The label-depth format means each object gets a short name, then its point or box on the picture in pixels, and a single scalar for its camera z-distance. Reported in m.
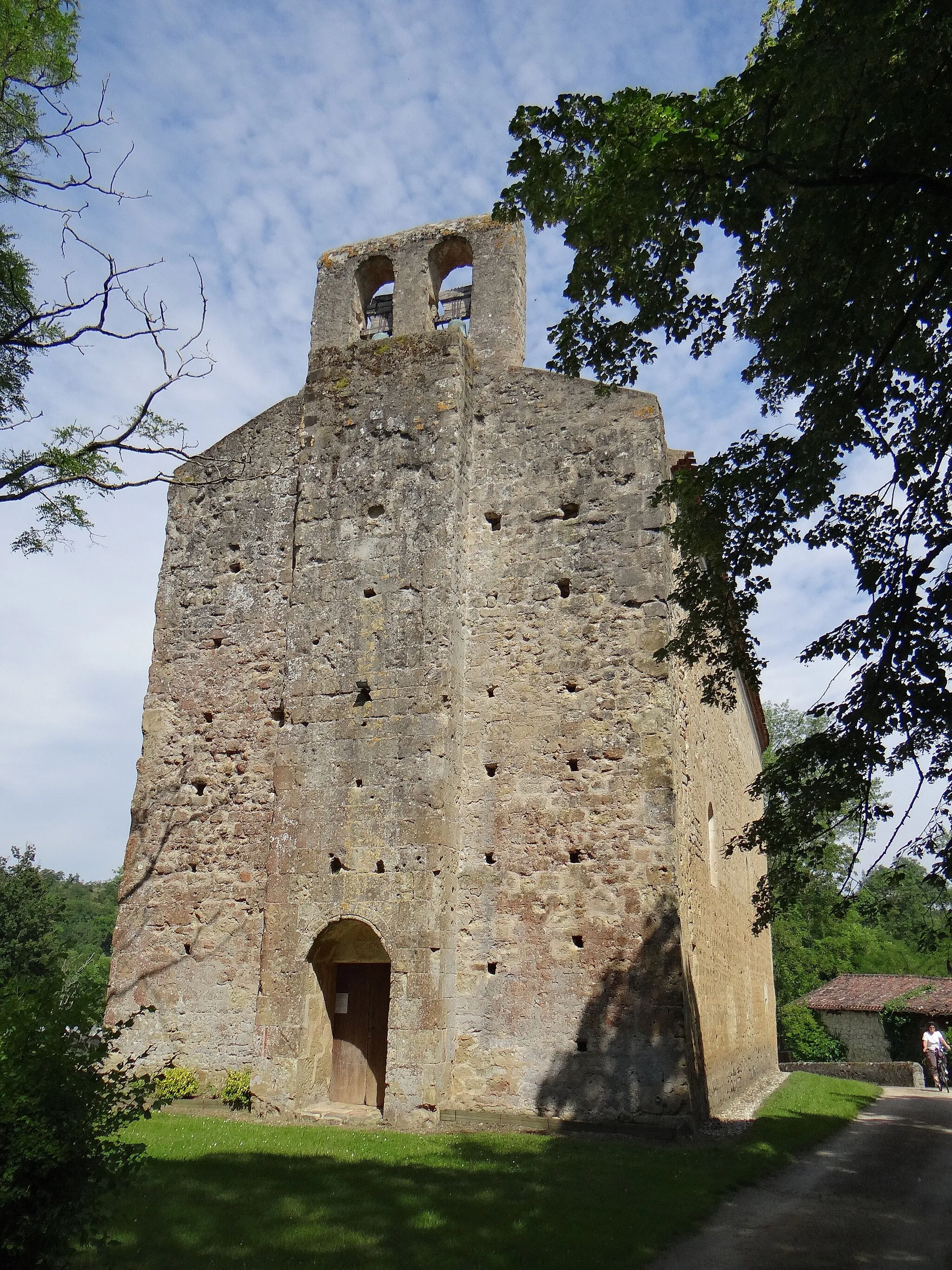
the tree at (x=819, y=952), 25.66
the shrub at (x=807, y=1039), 25.16
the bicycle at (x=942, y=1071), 18.14
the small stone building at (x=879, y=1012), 23.55
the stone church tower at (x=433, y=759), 10.16
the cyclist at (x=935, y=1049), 18.20
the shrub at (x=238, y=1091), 10.77
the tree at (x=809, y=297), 5.49
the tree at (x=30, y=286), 10.40
